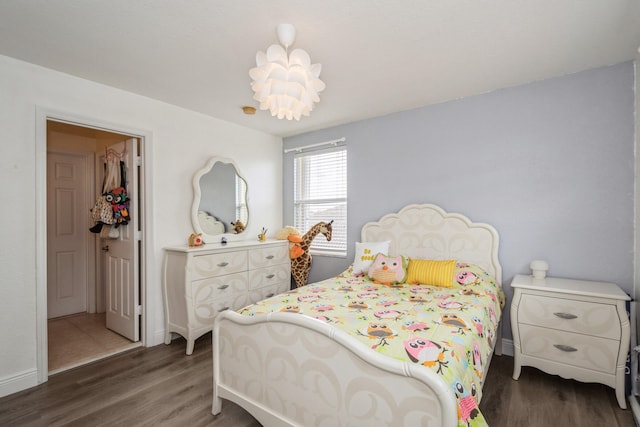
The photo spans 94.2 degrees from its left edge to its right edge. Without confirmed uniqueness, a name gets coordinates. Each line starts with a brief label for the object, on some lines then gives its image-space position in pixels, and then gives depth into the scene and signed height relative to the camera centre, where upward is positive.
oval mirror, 3.30 +0.13
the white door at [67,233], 3.72 -0.27
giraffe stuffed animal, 3.83 -0.57
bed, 1.18 -0.68
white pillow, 3.00 -0.43
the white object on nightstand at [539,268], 2.42 -0.47
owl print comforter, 1.31 -0.64
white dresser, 2.78 -0.72
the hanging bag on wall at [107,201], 3.03 +0.11
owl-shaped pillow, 2.66 -0.53
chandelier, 1.61 +0.74
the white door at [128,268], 2.98 -0.60
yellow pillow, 2.55 -0.54
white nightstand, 1.97 -0.83
